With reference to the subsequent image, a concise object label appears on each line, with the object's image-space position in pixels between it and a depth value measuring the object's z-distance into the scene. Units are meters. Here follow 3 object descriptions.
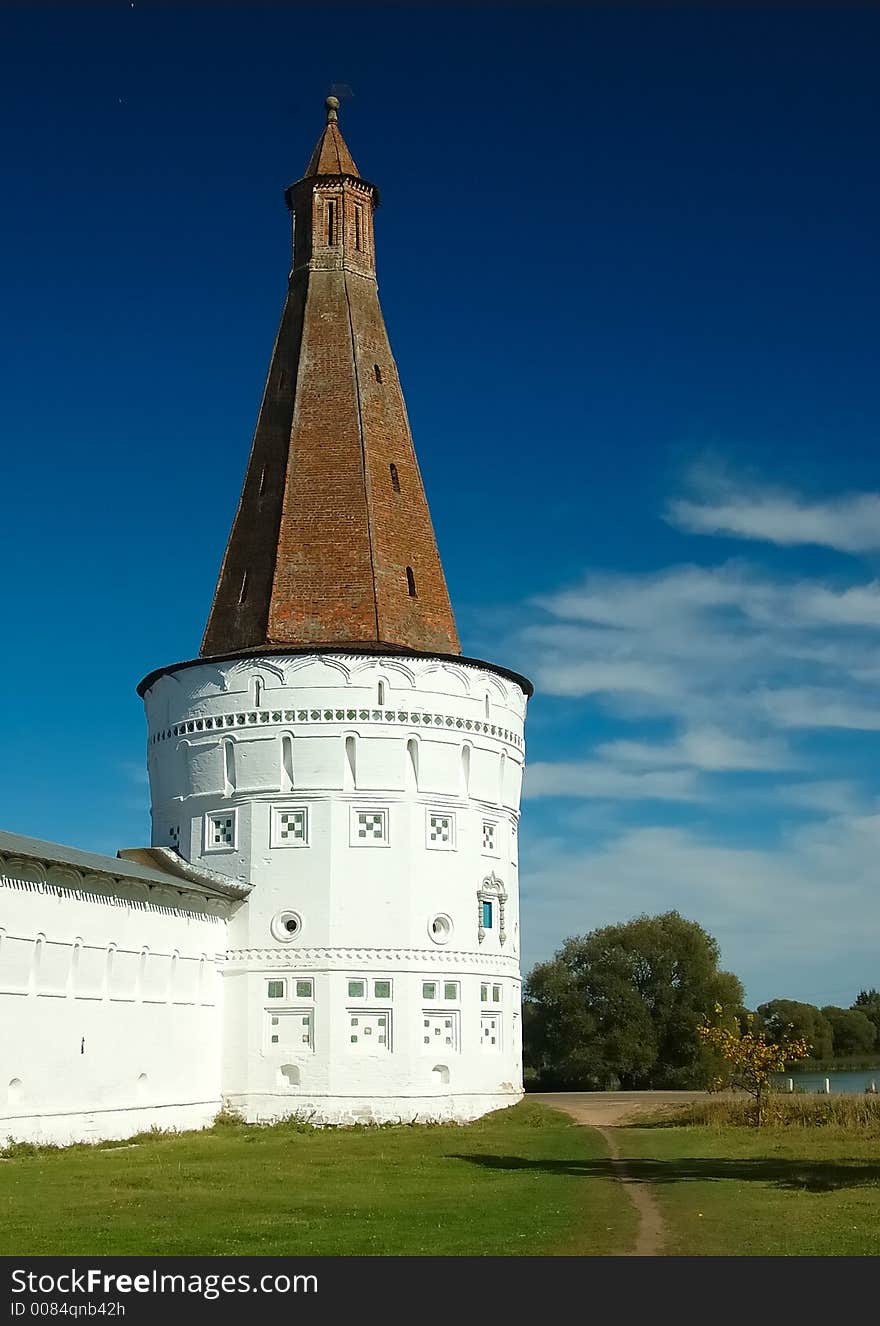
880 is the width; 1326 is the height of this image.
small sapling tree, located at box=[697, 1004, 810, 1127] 27.09
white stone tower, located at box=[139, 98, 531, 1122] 30.72
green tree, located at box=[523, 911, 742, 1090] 50.47
